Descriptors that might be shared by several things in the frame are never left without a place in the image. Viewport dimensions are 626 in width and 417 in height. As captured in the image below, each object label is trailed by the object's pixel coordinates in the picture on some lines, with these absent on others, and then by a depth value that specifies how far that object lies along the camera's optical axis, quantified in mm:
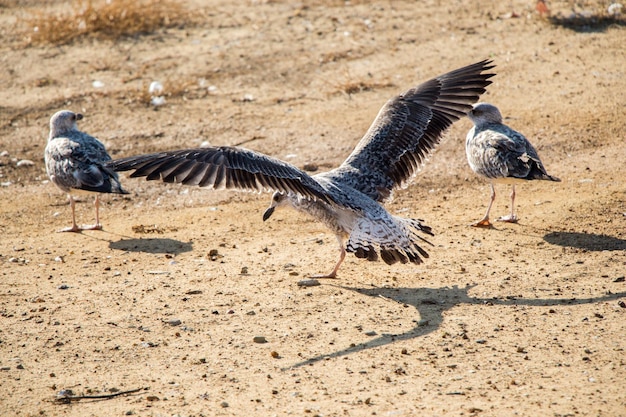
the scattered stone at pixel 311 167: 18734
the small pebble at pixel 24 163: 20016
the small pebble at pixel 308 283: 13352
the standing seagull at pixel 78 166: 15969
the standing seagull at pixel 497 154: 14953
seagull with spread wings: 12187
